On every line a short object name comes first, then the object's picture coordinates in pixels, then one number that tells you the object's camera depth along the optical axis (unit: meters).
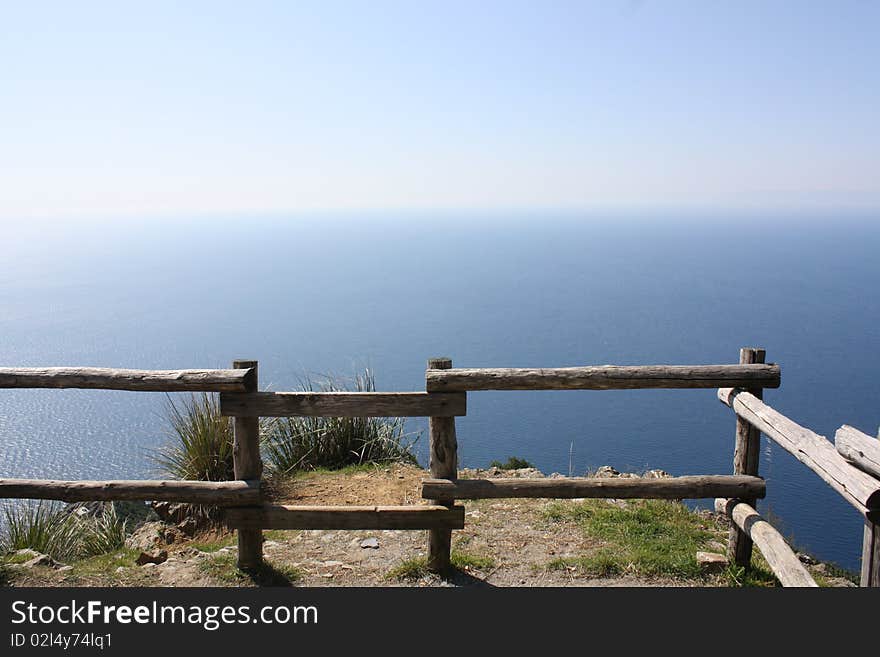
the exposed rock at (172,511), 7.71
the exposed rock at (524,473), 8.35
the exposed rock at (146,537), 6.95
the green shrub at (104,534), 7.39
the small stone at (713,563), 5.34
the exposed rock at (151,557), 5.86
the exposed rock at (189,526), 7.45
